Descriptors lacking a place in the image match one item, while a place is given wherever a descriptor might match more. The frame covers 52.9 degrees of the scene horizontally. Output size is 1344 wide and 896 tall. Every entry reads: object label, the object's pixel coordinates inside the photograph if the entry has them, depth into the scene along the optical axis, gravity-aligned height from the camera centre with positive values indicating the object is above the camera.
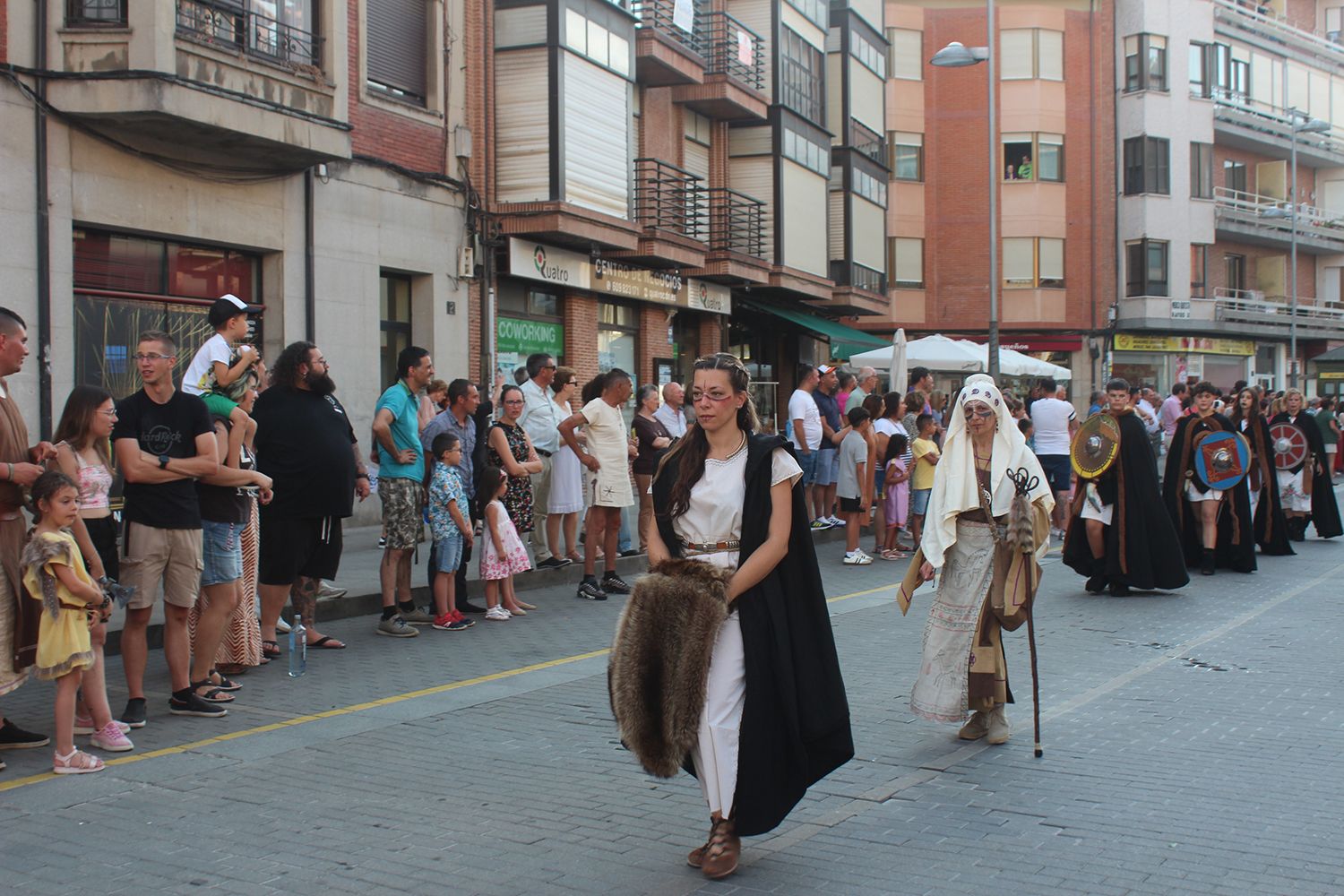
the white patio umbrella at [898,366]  22.03 +1.04
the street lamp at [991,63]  25.70 +7.05
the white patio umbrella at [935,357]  24.55 +1.36
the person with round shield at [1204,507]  13.55 -0.79
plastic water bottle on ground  8.22 -1.35
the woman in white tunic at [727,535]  4.65 -0.38
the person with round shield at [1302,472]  16.36 -0.55
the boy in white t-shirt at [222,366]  8.00 +0.39
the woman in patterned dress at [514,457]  11.08 -0.21
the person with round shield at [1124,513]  11.81 -0.75
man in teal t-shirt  9.98 -0.30
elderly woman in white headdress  6.60 -0.63
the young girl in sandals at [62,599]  6.06 -0.76
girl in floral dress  10.66 -0.95
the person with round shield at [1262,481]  15.00 -0.59
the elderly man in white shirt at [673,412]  14.48 +0.20
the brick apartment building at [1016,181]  43.94 +8.14
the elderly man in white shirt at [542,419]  12.76 +0.11
